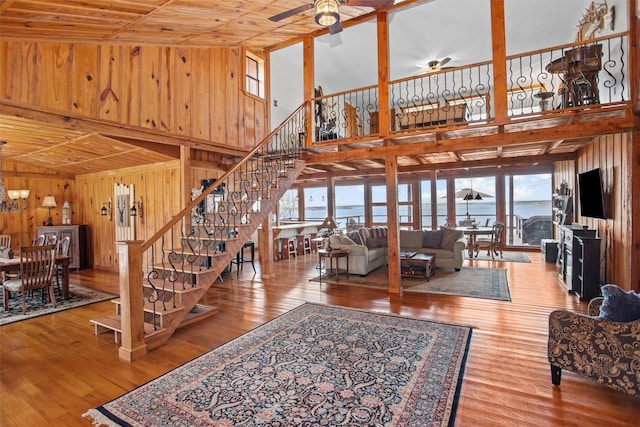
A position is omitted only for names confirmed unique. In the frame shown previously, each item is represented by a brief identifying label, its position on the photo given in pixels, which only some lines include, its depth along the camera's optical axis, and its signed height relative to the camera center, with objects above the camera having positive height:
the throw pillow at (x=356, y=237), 7.37 -0.59
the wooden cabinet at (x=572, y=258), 5.00 -0.82
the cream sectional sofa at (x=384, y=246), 6.74 -0.79
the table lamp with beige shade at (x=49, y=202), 7.47 +0.36
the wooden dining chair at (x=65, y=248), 5.54 -0.54
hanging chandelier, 6.70 +0.38
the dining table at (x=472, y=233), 8.23 -0.62
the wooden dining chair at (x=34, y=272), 4.59 -0.80
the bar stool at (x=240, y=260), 7.42 -1.09
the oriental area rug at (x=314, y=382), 2.25 -1.41
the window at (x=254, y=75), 6.90 +3.04
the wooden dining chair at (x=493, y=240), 8.38 -0.82
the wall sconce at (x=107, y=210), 7.54 +0.15
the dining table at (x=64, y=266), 4.98 -0.79
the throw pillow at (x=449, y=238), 7.23 -0.64
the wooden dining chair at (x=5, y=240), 6.46 -0.44
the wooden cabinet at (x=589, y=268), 4.66 -0.89
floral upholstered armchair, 2.27 -1.05
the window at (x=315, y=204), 13.05 +0.35
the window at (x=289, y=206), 12.53 +0.27
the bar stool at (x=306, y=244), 9.95 -0.99
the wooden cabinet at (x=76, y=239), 7.48 -0.53
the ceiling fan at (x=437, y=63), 7.66 +3.55
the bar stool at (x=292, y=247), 9.34 -1.02
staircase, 3.21 -0.55
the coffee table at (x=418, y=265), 6.19 -1.10
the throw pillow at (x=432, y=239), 7.45 -0.68
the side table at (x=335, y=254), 6.36 -0.84
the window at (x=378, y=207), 12.02 +0.19
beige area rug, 5.33 -1.35
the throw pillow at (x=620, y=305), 2.38 -0.74
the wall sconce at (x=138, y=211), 6.94 +0.11
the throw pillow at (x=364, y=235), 7.62 -0.58
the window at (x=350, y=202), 12.59 +0.38
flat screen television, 5.00 +0.20
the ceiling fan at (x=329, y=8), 3.31 +2.15
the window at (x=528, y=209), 9.83 -0.02
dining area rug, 4.52 -1.35
